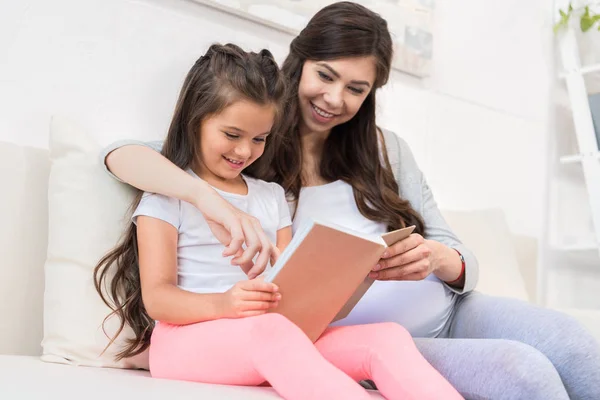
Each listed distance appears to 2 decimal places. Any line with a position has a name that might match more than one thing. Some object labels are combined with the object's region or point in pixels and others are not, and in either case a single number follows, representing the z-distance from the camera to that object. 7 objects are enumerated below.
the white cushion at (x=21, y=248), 1.26
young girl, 0.95
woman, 1.09
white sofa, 0.87
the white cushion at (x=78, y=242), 1.20
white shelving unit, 2.46
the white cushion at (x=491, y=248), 1.94
